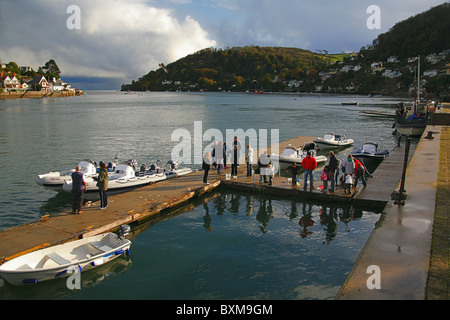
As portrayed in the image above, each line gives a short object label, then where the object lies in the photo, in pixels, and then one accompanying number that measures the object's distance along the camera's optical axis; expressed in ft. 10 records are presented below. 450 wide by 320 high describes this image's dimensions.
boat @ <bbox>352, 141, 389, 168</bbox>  81.87
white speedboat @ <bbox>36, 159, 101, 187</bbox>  56.03
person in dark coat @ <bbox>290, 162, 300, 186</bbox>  56.70
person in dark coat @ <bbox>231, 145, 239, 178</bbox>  60.01
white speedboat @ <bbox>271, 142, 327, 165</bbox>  74.68
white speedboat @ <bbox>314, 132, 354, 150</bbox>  102.39
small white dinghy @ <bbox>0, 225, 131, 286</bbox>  29.99
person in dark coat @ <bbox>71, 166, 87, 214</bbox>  42.63
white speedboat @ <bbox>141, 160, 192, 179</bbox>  62.54
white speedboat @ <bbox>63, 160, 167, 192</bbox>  53.36
